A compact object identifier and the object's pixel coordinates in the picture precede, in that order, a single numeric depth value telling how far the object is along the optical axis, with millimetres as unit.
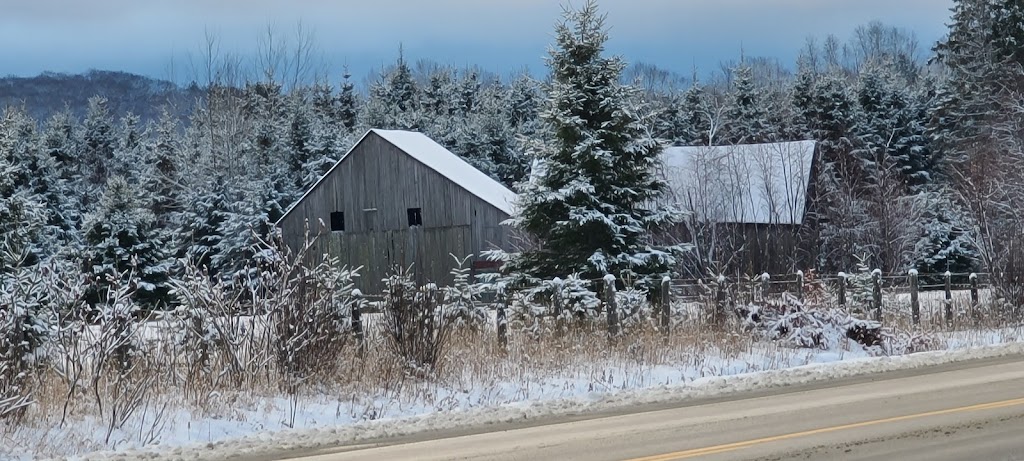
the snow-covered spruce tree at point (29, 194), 14500
